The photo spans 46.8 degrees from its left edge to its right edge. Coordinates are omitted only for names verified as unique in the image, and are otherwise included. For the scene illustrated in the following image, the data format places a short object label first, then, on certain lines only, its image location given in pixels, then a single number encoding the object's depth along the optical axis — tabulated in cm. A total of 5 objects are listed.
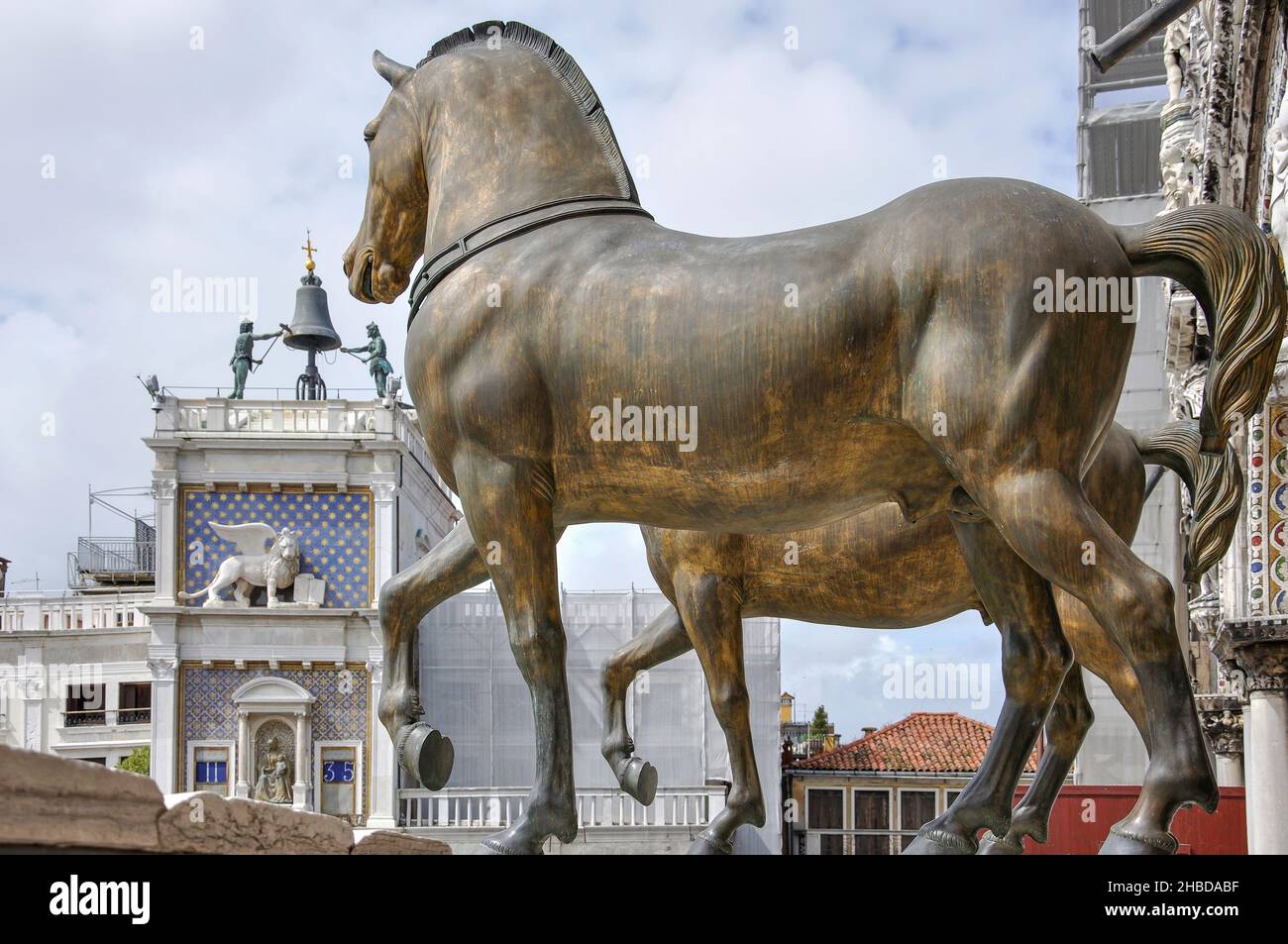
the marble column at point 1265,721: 1077
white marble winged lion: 3322
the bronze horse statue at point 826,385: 374
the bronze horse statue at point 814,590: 566
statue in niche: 3222
